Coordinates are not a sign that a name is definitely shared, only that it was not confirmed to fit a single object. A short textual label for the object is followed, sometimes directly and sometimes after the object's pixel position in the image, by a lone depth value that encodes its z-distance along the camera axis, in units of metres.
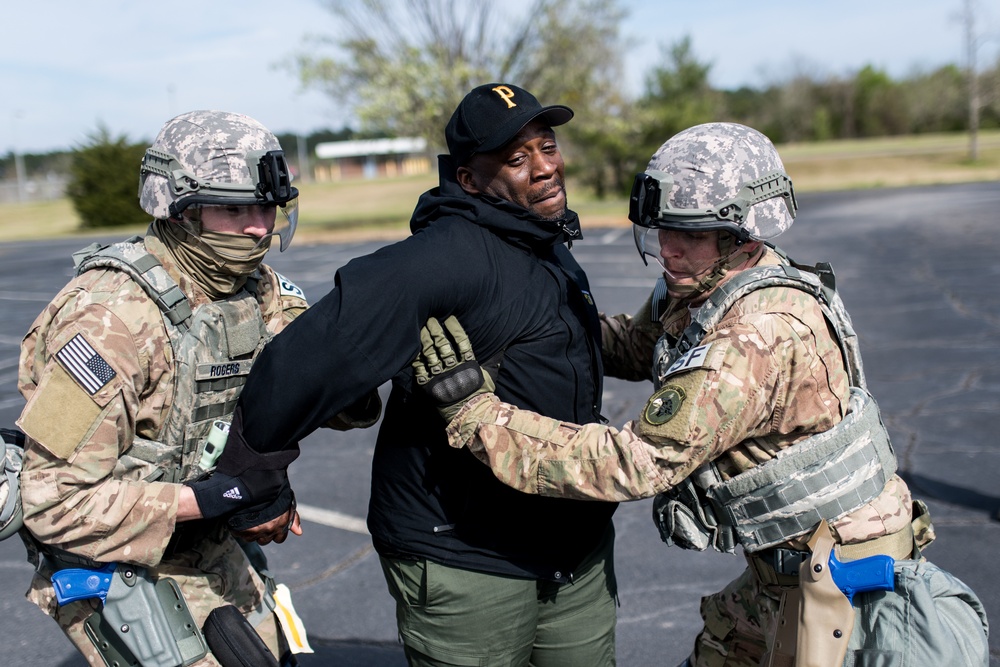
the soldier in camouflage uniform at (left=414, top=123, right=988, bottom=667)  2.10
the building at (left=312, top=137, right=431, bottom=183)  80.56
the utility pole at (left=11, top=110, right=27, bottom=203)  50.69
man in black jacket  2.23
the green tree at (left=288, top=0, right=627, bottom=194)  21.64
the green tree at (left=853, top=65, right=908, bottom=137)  57.75
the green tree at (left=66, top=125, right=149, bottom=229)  29.12
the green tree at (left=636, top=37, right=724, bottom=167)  28.02
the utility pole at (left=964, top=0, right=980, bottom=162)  34.81
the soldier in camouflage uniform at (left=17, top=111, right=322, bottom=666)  2.18
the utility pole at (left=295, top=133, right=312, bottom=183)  71.12
